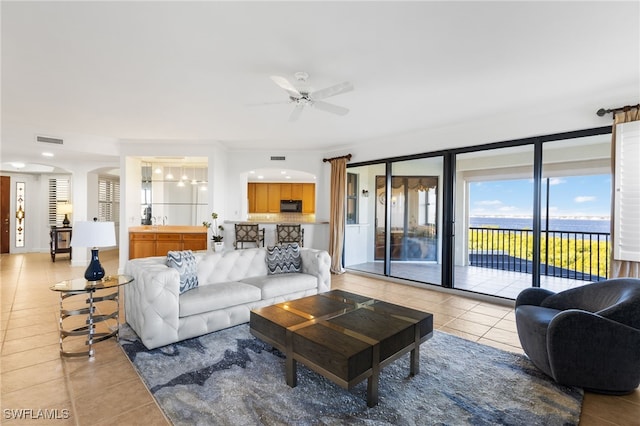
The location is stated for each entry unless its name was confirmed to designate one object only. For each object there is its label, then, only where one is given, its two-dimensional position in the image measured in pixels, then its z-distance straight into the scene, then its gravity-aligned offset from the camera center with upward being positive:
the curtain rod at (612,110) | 3.33 +1.13
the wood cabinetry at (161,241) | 6.19 -0.64
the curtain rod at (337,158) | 6.38 +1.11
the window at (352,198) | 7.16 +0.29
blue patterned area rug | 1.94 -1.28
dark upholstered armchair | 2.13 -0.94
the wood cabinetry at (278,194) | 11.19 +0.58
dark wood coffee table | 1.96 -0.88
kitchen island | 6.71 -0.48
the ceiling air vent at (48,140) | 5.31 +1.20
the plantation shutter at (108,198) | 8.76 +0.32
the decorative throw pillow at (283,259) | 4.20 -0.67
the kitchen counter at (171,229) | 6.32 -0.41
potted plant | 6.16 -0.46
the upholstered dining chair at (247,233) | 6.54 -0.48
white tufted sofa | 2.81 -0.87
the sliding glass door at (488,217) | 4.98 -0.11
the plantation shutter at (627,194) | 3.30 +0.20
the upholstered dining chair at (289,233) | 6.61 -0.49
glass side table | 2.66 -0.84
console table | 7.36 -0.75
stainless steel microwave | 10.88 +0.15
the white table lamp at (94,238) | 2.78 -0.26
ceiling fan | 2.79 +1.13
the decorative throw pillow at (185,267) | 3.20 -0.60
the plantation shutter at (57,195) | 8.72 +0.40
